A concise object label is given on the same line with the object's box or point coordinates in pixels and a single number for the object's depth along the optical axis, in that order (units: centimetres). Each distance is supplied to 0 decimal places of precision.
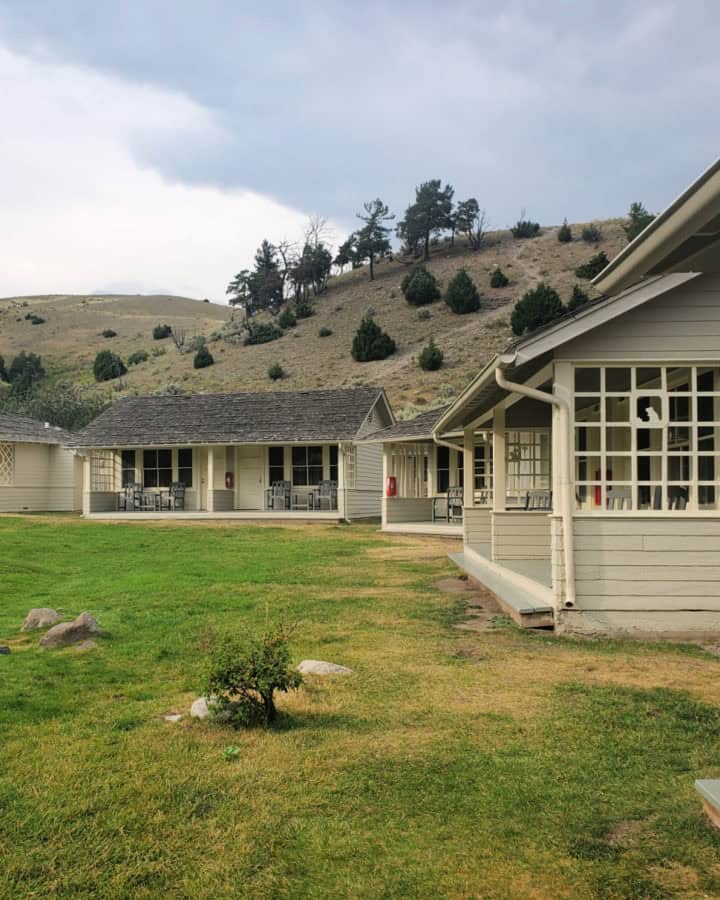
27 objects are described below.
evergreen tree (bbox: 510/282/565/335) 5506
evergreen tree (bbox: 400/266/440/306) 6793
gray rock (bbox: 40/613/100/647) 779
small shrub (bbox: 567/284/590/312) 5560
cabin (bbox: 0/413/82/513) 3117
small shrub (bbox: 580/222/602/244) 7519
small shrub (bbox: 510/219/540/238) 8106
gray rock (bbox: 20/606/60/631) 874
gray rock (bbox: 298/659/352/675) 672
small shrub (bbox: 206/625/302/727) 516
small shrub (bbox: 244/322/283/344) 6844
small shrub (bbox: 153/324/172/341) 8456
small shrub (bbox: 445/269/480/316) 6425
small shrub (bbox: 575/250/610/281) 6123
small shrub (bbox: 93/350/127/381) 6962
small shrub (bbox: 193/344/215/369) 6450
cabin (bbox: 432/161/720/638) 805
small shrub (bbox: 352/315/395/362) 5900
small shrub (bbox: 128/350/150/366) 7350
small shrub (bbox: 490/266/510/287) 6844
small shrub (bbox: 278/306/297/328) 7075
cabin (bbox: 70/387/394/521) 2833
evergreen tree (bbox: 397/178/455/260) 8006
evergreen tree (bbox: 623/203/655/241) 6888
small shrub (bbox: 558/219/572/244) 7700
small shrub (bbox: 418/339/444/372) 5400
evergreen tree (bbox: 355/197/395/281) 8088
